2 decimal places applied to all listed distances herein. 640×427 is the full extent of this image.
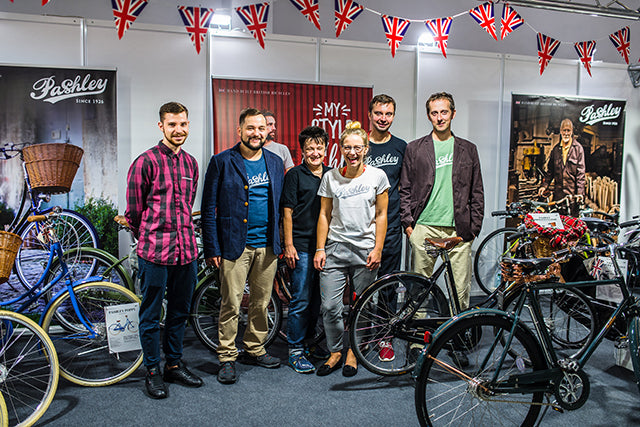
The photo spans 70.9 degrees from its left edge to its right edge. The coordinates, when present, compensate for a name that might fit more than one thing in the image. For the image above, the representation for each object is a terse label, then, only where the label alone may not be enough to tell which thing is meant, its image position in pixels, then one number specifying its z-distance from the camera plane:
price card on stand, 2.80
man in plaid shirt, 2.62
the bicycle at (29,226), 3.60
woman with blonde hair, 2.85
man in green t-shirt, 3.20
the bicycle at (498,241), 4.48
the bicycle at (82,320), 2.79
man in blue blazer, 2.82
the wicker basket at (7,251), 2.34
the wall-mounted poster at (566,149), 4.63
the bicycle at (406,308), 2.79
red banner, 4.02
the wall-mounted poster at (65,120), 3.62
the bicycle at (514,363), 2.11
